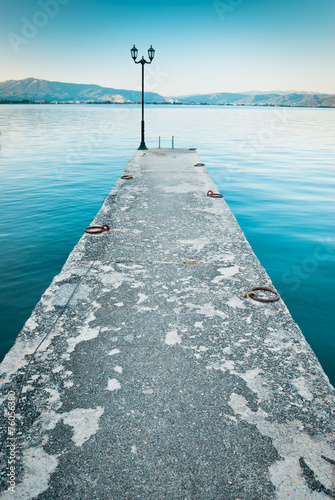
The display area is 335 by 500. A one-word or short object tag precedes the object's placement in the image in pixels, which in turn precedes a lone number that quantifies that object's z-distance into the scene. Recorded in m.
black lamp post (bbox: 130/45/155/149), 16.78
